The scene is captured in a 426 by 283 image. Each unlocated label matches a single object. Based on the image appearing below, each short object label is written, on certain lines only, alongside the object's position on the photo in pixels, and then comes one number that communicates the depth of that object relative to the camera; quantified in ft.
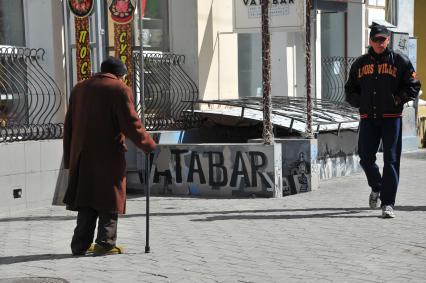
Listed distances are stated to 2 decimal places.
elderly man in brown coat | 41.63
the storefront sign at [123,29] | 63.26
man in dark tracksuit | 52.29
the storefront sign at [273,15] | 73.56
